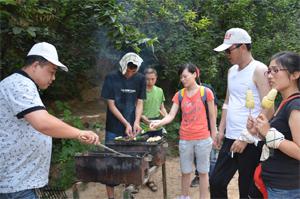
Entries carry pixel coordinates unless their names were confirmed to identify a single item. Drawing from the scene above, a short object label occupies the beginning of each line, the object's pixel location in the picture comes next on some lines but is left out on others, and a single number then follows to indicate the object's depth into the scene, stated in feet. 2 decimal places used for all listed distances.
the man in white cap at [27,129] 8.08
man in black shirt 15.97
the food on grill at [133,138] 14.94
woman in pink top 15.24
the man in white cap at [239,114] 11.45
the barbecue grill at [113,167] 12.23
